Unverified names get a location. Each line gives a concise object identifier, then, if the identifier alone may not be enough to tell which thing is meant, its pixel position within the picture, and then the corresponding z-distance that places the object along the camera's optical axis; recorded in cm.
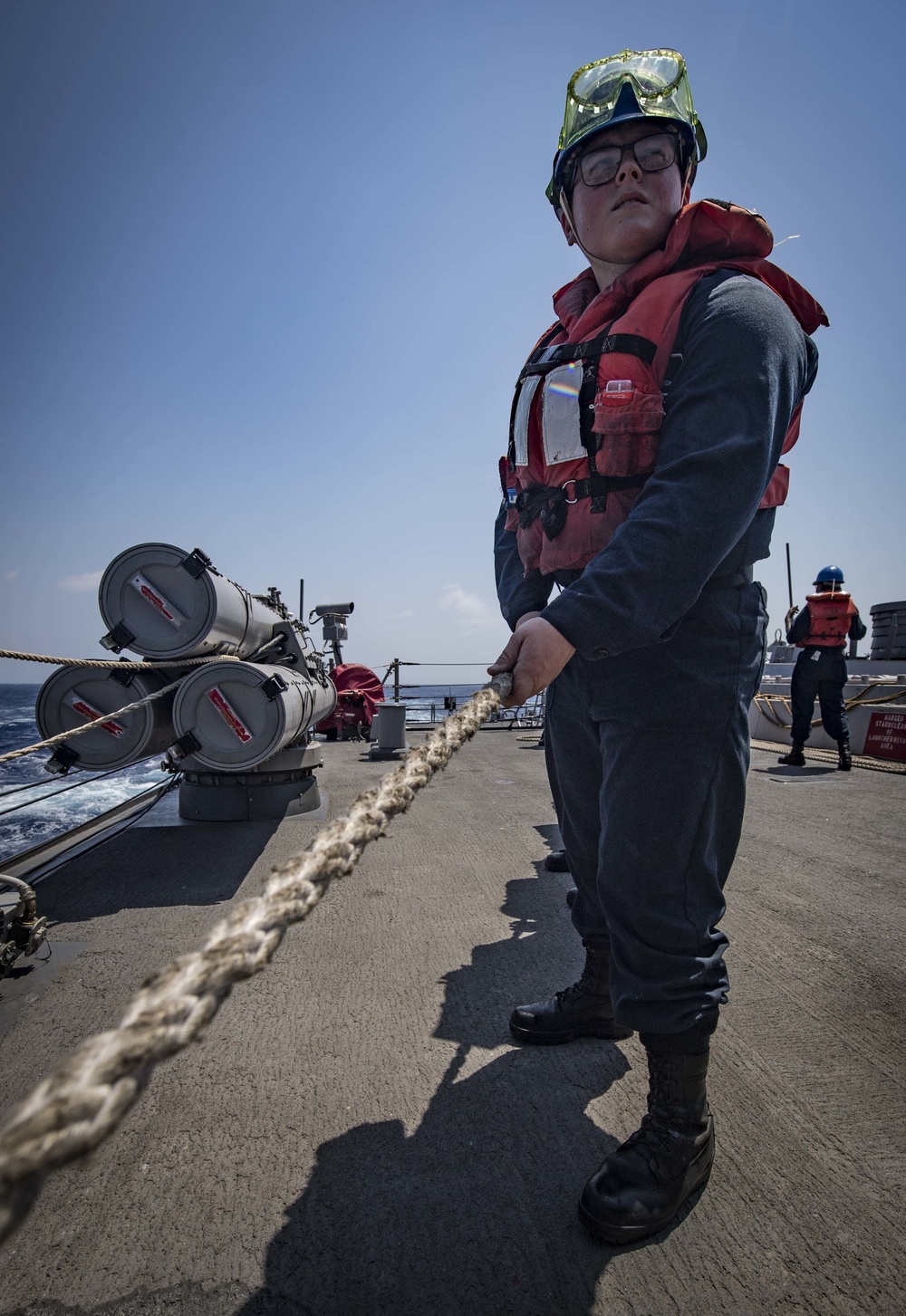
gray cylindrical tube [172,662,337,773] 339
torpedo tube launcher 318
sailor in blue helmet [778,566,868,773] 667
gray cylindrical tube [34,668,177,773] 316
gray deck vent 1217
